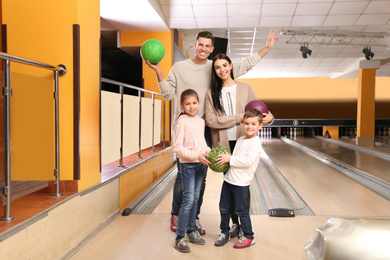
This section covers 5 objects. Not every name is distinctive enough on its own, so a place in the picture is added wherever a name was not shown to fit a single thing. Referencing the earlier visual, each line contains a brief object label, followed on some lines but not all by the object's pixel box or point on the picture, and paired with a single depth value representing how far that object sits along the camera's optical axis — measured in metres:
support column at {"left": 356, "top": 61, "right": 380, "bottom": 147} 10.29
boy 2.25
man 2.41
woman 2.34
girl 2.34
